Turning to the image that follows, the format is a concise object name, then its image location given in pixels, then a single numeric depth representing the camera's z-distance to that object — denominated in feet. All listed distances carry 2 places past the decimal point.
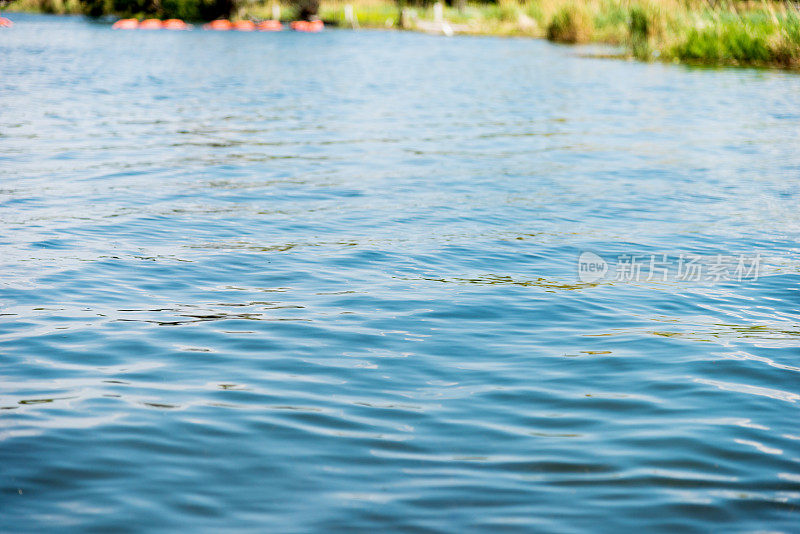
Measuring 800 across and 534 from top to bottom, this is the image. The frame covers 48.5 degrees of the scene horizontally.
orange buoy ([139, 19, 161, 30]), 199.82
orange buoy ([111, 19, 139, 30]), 194.08
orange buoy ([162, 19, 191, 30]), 202.28
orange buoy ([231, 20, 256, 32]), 199.21
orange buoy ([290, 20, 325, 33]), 191.52
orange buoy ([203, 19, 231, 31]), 197.77
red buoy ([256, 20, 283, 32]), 200.45
